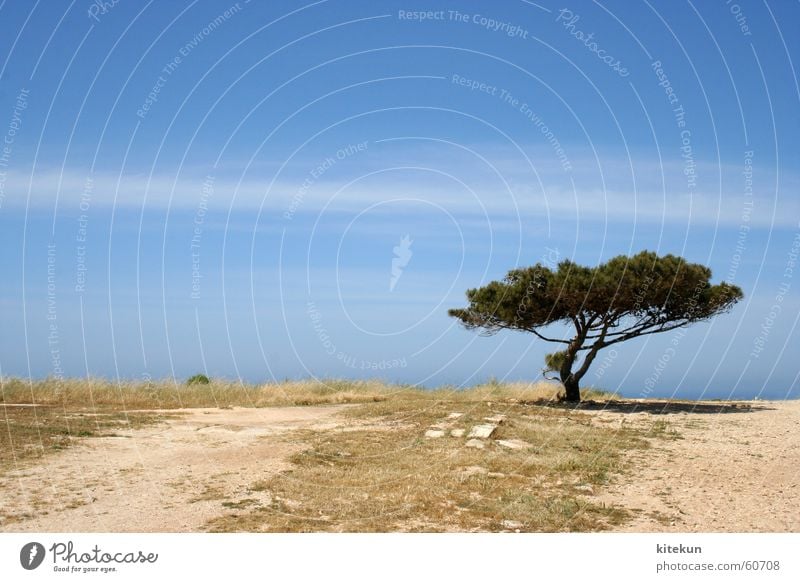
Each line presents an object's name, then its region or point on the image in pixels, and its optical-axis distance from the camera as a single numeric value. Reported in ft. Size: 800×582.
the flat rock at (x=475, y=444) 47.48
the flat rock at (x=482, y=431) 50.47
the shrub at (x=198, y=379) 99.54
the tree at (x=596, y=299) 75.97
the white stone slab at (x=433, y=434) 52.90
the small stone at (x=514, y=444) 47.44
